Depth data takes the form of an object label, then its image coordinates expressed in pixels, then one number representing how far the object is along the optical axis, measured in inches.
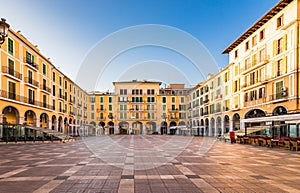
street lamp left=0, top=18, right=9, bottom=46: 336.5
